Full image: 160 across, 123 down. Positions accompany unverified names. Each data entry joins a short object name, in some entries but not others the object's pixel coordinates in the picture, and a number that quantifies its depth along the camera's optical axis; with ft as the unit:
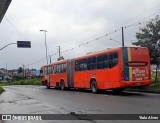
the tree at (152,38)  86.28
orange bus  71.46
